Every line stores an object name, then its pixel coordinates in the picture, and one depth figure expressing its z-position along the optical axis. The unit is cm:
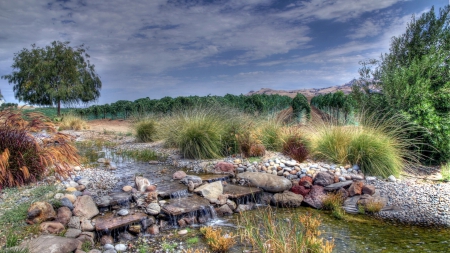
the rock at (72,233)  358
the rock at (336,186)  535
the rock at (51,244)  310
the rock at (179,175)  578
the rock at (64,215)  385
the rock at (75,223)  380
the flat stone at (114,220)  386
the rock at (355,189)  522
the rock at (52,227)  358
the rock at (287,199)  504
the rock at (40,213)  369
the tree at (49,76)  2080
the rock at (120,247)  356
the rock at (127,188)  498
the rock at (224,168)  638
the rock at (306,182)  556
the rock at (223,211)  468
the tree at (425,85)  635
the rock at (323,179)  552
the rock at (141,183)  505
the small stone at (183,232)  396
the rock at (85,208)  404
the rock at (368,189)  517
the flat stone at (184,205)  437
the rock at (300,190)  541
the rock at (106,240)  370
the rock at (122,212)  421
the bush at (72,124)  1473
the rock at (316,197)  502
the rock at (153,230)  401
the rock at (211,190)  499
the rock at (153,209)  429
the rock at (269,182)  547
